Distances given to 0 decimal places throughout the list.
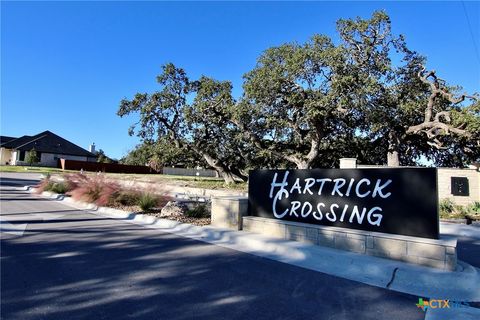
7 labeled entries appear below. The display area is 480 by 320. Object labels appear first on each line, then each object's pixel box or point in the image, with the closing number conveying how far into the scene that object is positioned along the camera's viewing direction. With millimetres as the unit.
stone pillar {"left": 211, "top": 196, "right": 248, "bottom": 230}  8648
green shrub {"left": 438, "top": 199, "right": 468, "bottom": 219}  12992
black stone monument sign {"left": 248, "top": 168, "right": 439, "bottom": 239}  5930
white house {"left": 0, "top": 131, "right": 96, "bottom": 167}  56719
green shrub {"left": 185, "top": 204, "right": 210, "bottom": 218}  10703
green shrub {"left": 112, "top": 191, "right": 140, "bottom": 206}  12859
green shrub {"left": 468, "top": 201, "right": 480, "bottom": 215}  13656
